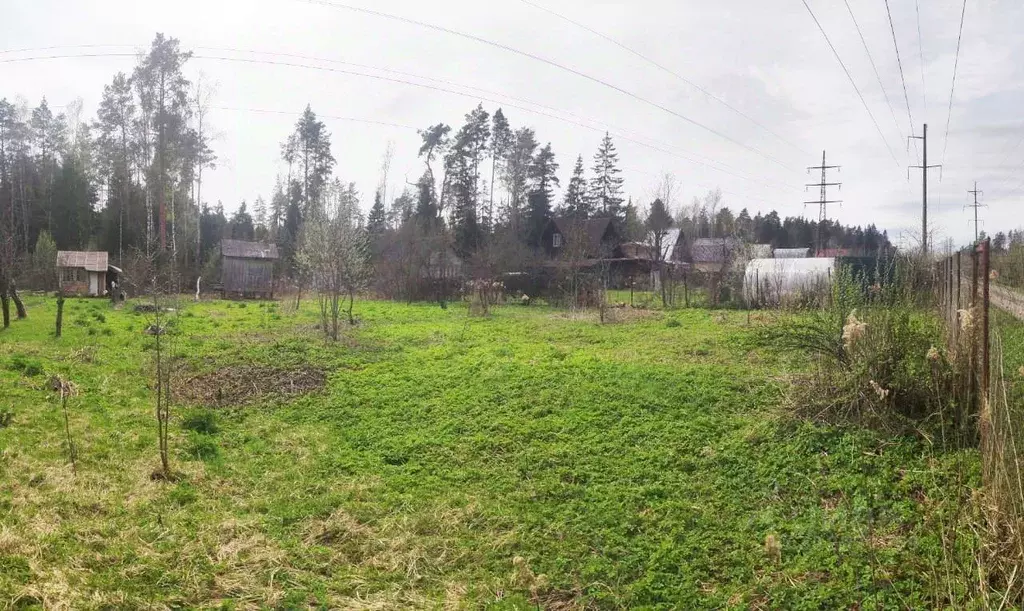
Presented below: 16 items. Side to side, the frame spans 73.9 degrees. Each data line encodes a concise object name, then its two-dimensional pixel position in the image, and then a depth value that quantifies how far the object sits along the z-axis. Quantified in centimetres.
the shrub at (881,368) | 520
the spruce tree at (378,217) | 4447
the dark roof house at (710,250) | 2551
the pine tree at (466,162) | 4344
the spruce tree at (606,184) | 5044
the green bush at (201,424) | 717
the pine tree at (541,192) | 4403
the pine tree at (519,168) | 4650
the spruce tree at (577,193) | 4978
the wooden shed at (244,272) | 3162
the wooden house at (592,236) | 3362
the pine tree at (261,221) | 5119
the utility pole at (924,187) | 2845
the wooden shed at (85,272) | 2947
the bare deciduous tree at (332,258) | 1548
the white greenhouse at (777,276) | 1970
